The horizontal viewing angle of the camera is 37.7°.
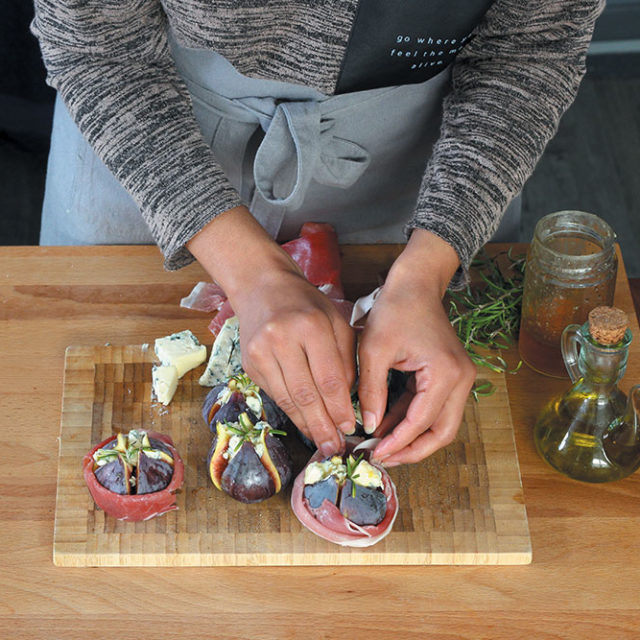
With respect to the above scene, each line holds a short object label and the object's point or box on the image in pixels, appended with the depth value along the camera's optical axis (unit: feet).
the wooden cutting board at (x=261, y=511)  3.50
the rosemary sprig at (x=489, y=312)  4.23
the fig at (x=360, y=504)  3.43
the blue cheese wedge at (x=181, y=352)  4.06
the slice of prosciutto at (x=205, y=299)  4.43
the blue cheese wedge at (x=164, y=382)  3.97
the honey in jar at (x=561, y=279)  3.88
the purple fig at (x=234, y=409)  3.73
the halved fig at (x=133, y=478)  3.50
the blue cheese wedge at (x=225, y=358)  4.02
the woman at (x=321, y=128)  3.58
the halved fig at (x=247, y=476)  3.51
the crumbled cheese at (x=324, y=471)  3.51
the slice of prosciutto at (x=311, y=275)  4.32
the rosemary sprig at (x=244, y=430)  3.54
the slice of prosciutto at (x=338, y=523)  3.44
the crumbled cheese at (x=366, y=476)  3.47
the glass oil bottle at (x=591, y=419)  3.49
